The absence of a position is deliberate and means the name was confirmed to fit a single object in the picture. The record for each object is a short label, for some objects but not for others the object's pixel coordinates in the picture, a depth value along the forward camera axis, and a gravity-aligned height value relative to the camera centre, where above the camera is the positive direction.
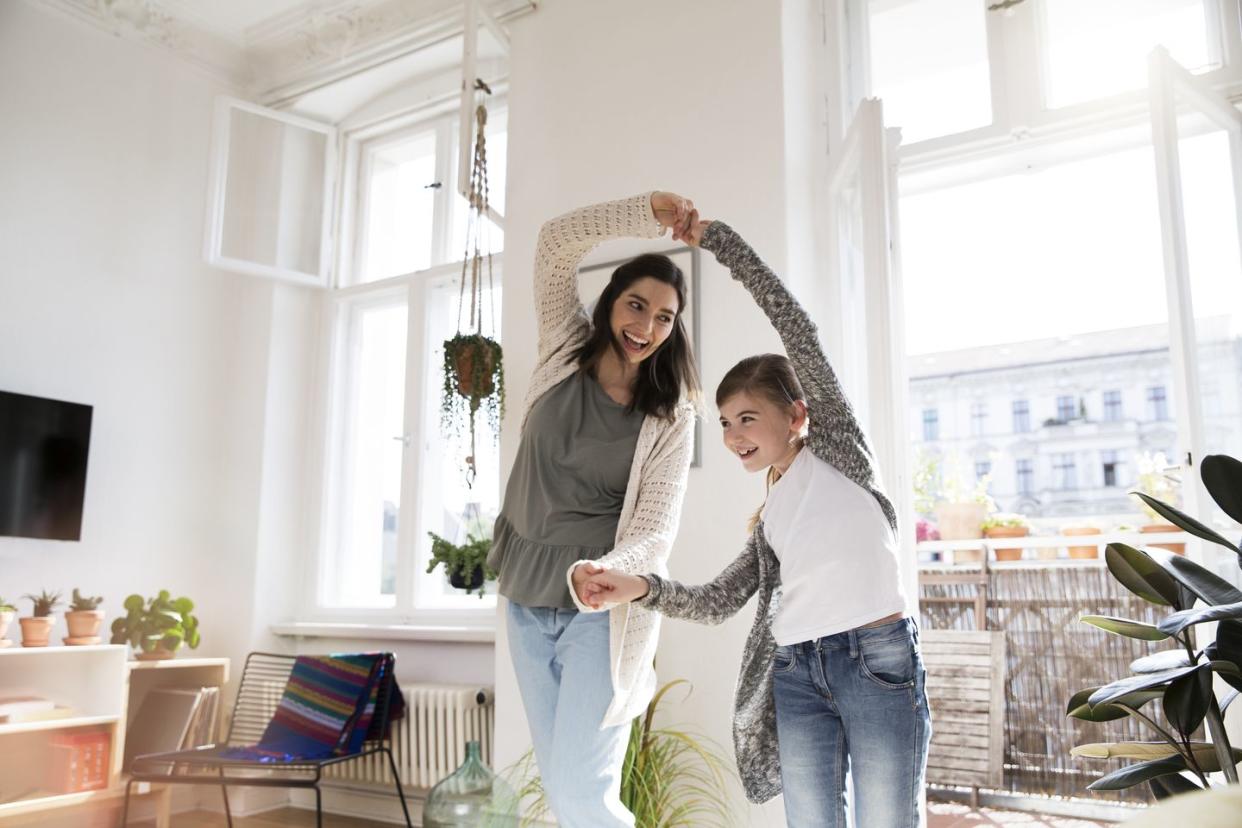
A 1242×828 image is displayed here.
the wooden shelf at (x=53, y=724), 2.96 -0.53
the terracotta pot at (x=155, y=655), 3.51 -0.36
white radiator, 3.34 -0.60
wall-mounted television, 3.39 +0.33
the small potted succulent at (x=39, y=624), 3.18 -0.22
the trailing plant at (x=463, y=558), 3.35 +0.00
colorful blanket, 3.15 -0.50
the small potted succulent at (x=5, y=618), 3.06 -0.19
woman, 1.66 +0.13
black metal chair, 2.91 -0.62
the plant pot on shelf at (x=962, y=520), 5.33 +0.22
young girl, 1.41 -0.07
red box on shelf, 3.10 -0.67
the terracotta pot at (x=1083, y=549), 4.96 +0.06
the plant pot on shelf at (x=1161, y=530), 4.62 +0.14
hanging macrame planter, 3.17 +0.61
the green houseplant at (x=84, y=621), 3.29 -0.22
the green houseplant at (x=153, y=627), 3.50 -0.26
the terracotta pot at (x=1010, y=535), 5.18 +0.13
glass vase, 2.81 -0.71
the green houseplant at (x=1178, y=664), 1.36 -0.15
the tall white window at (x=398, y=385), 3.93 +0.76
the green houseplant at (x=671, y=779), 2.50 -0.59
